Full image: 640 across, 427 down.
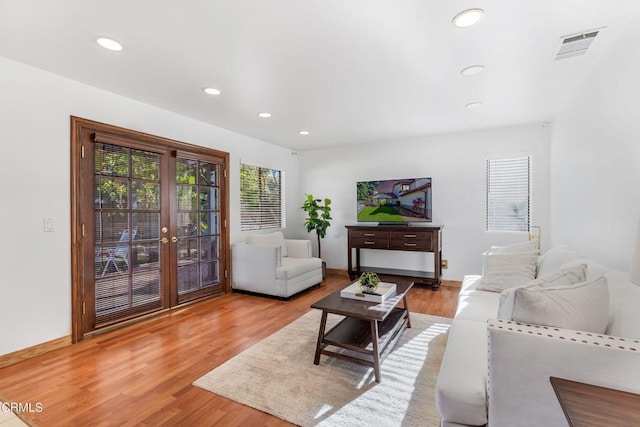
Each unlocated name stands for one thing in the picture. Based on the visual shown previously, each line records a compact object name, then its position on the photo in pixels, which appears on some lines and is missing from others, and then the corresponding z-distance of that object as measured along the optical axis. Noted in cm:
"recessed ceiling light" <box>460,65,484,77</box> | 248
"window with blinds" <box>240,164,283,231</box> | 480
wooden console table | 445
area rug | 175
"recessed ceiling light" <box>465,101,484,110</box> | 338
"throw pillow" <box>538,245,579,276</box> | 236
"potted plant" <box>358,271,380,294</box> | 256
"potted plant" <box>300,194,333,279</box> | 543
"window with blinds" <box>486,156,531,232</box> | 435
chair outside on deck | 301
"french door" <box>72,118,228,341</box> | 285
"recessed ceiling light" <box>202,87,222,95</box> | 292
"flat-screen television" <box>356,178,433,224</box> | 484
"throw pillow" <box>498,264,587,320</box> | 130
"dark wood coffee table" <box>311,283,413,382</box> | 213
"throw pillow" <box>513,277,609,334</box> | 121
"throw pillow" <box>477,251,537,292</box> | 272
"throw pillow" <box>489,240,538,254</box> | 315
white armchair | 405
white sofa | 102
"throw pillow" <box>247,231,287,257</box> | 456
